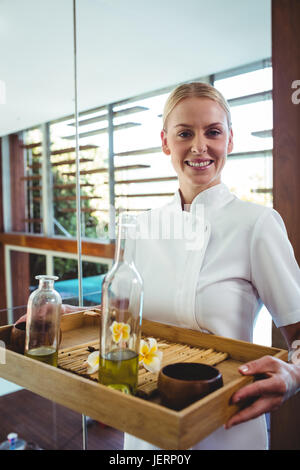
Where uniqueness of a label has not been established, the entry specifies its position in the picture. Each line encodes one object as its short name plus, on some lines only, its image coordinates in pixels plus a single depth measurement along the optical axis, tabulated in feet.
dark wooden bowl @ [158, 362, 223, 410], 2.02
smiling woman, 3.12
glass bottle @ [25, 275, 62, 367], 2.71
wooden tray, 1.80
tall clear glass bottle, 2.30
